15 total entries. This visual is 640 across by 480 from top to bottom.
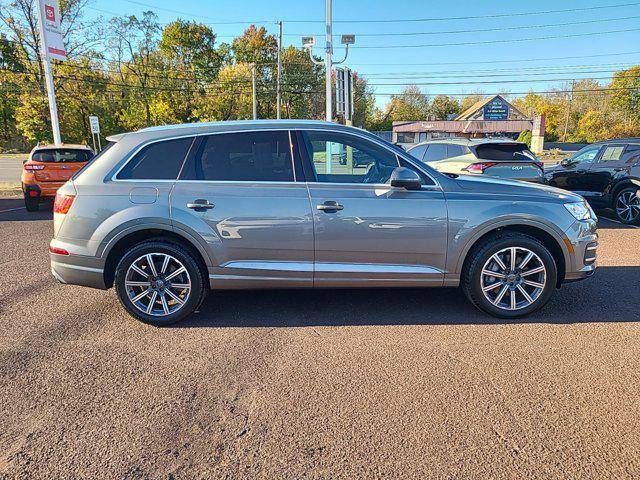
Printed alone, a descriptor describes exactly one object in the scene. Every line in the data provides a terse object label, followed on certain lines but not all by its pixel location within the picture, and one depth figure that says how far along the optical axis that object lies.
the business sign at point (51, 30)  13.28
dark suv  8.70
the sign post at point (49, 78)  13.19
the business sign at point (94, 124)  19.10
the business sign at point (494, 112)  65.88
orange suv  10.18
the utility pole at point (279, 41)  36.97
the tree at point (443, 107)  90.75
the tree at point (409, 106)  87.25
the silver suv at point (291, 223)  3.85
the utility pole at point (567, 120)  62.93
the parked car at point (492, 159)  8.01
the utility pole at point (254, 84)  39.11
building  59.53
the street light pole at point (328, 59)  14.36
